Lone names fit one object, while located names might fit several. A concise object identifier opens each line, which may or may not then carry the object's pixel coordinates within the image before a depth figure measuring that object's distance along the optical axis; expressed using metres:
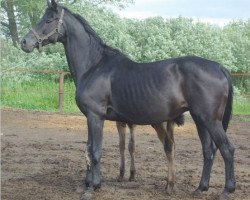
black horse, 5.65
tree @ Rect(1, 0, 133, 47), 29.39
